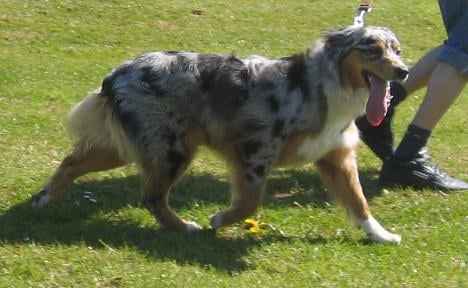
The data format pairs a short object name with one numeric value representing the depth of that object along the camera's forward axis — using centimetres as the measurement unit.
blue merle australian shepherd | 1087
